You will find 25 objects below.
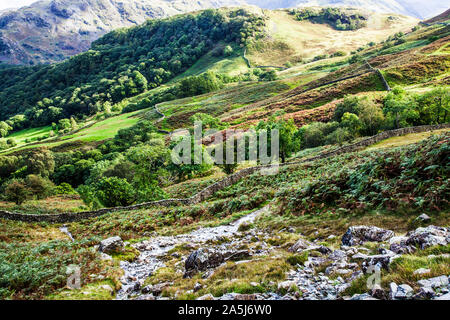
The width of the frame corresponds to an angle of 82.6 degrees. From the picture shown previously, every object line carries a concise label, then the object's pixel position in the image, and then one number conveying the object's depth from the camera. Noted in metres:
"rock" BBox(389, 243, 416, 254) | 7.69
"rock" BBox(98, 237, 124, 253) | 13.87
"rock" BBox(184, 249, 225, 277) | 10.60
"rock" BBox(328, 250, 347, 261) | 8.69
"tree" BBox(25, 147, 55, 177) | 88.69
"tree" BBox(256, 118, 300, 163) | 44.75
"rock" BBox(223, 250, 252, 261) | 11.16
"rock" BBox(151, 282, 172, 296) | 9.16
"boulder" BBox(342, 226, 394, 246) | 9.71
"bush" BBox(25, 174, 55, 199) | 49.88
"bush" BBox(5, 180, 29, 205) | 42.00
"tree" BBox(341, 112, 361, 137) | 53.50
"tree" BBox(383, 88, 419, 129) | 51.22
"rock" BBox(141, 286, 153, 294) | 9.48
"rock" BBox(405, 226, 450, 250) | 7.55
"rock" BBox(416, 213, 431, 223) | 9.78
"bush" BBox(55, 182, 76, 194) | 65.04
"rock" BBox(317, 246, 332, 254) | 9.76
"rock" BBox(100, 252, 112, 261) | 12.49
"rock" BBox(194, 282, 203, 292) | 8.76
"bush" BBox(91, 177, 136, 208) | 35.38
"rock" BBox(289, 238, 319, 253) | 10.43
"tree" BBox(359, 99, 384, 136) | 53.70
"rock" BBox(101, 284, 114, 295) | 9.62
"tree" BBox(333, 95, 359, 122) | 63.82
